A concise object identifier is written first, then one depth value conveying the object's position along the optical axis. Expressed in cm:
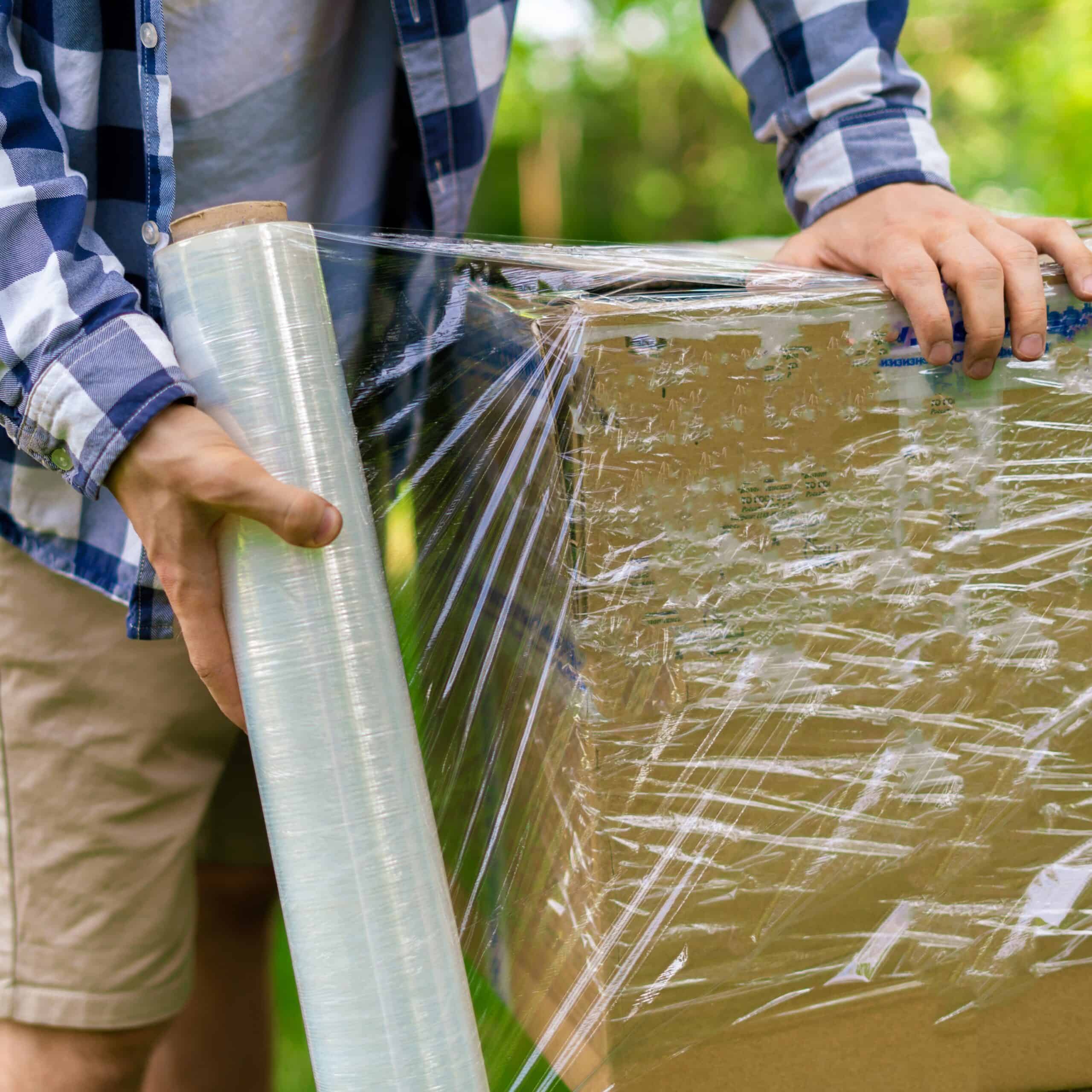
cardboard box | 56
